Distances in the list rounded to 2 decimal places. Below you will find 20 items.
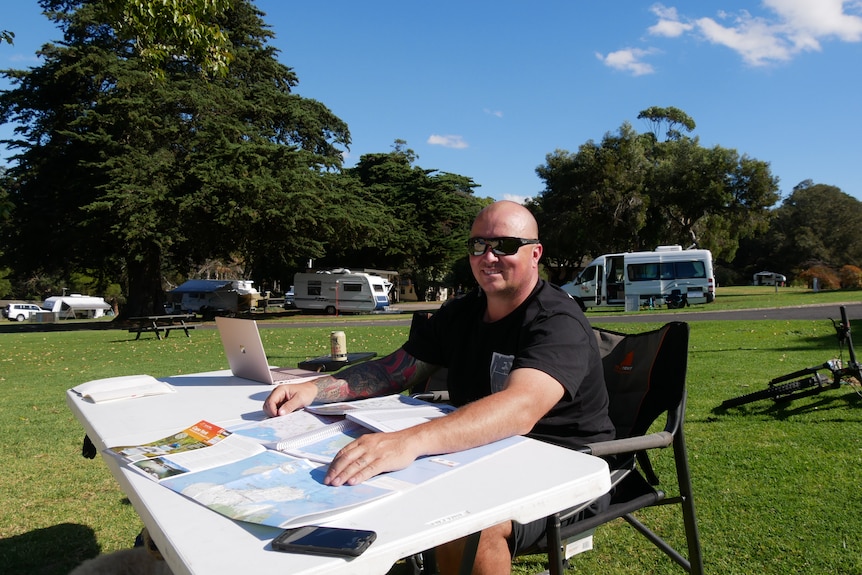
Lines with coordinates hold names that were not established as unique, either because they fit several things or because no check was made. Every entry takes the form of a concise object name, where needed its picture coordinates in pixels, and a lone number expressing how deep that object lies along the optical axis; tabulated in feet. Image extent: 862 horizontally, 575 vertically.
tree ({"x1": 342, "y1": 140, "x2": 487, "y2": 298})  142.51
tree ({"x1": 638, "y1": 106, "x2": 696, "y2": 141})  205.36
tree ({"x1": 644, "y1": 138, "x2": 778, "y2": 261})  119.55
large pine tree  85.20
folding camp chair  7.49
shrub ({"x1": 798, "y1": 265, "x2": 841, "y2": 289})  132.98
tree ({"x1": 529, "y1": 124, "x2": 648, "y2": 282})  124.98
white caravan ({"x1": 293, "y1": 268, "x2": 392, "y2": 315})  116.88
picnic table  60.13
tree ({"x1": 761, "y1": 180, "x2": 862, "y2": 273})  192.85
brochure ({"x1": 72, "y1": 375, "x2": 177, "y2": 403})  8.51
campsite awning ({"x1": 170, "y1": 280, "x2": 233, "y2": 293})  135.58
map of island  4.31
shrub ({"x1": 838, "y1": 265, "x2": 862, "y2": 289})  124.67
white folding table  3.70
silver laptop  9.31
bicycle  17.78
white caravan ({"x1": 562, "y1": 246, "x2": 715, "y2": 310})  89.61
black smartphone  3.70
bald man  5.61
